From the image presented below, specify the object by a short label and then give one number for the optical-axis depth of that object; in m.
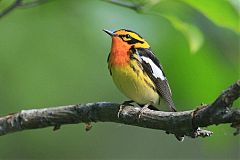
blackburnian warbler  7.93
